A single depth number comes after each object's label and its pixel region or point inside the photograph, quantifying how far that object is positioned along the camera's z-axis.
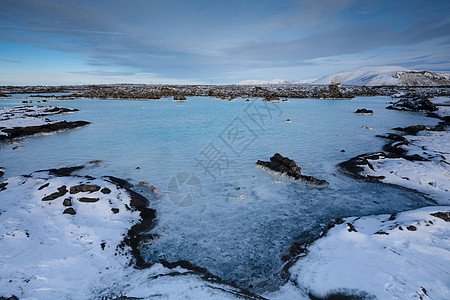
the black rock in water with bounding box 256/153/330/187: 9.35
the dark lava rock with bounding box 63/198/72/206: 6.71
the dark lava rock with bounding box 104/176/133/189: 8.92
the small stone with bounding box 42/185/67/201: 6.87
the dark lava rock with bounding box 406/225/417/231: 5.37
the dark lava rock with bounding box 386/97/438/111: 33.40
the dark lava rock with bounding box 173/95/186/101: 55.17
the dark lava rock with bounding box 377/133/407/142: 15.91
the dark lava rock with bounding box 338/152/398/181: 9.90
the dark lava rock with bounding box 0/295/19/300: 3.71
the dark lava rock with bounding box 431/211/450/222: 5.82
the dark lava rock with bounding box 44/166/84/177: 9.74
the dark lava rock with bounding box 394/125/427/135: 18.52
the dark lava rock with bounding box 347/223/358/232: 5.65
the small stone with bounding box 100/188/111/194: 7.60
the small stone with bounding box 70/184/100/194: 7.36
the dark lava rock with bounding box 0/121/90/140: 17.41
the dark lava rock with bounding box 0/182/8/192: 7.63
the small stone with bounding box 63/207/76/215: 6.40
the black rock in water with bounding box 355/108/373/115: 31.70
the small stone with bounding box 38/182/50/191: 7.39
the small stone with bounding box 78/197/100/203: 7.02
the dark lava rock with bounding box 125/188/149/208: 7.57
